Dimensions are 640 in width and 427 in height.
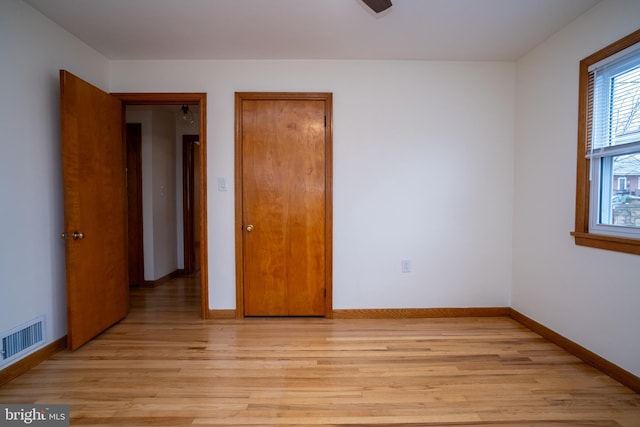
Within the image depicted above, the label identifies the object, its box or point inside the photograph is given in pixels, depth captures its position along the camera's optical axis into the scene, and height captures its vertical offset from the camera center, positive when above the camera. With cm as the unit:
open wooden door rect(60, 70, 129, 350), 220 -7
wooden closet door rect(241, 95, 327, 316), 289 -5
